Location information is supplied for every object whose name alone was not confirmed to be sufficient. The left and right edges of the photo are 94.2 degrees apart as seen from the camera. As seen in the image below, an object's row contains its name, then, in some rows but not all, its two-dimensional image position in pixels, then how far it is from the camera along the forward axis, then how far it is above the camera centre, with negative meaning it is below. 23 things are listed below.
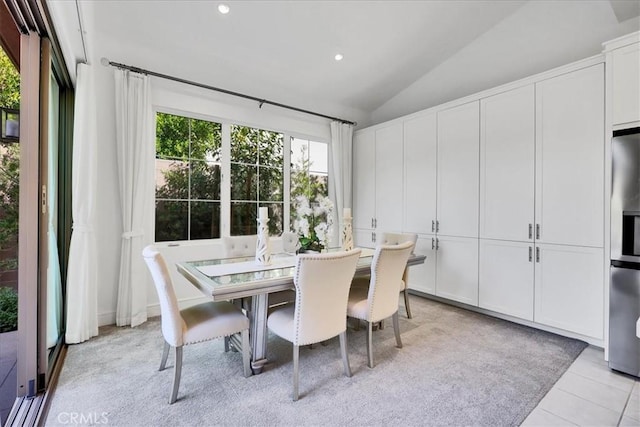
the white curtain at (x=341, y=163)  4.73 +0.81
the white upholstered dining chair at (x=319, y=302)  1.83 -0.59
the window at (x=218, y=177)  3.41 +0.46
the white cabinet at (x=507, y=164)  3.01 +0.52
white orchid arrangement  2.62 -0.14
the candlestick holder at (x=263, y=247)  2.41 -0.28
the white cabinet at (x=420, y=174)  3.86 +0.54
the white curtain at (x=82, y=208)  2.55 +0.03
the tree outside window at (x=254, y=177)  3.89 +0.49
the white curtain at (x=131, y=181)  2.98 +0.32
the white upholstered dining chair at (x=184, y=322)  1.80 -0.74
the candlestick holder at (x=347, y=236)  2.95 -0.23
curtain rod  2.95 +1.47
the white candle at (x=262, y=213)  2.32 +0.00
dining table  1.84 -0.45
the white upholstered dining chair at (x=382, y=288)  2.23 -0.59
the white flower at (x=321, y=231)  2.66 -0.16
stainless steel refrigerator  2.16 -0.29
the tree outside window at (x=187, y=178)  3.37 +0.41
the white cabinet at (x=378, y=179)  4.31 +0.53
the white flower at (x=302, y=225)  2.62 -0.11
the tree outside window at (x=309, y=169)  4.49 +0.69
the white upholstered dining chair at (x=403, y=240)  3.14 -0.32
